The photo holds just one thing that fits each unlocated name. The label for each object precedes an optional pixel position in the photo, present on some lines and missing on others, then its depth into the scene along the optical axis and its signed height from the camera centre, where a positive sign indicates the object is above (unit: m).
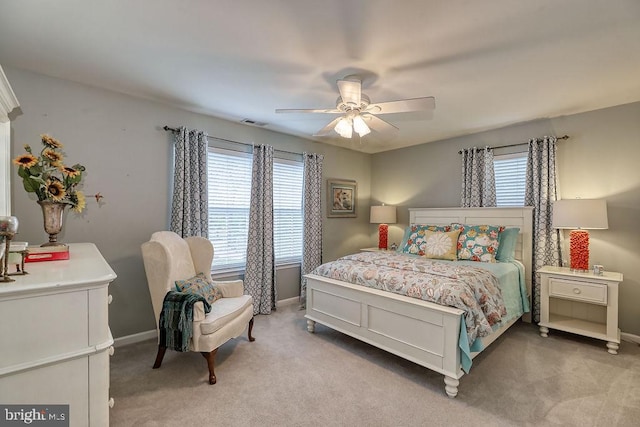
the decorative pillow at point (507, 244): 3.54 -0.38
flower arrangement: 1.83 +0.22
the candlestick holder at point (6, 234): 1.14 -0.09
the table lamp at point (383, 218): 4.97 -0.10
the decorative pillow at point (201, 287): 2.60 -0.69
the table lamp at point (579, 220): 3.00 -0.08
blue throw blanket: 2.35 -0.87
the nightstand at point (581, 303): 2.87 -1.00
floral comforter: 2.30 -0.63
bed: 2.22 -0.95
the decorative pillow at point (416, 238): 4.01 -0.36
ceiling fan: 2.26 +0.87
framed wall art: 4.94 +0.24
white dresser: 1.05 -0.50
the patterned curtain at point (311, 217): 4.50 -0.08
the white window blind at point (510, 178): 3.88 +0.47
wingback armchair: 2.37 -0.75
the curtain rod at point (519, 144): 3.48 +0.90
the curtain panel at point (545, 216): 3.51 -0.04
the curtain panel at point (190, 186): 3.25 +0.29
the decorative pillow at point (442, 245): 3.66 -0.41
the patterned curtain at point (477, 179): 4.11 +0.48
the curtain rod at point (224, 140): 3.25 +0.90
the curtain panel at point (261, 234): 3.91 -0.30
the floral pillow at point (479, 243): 3.49 -0.37
